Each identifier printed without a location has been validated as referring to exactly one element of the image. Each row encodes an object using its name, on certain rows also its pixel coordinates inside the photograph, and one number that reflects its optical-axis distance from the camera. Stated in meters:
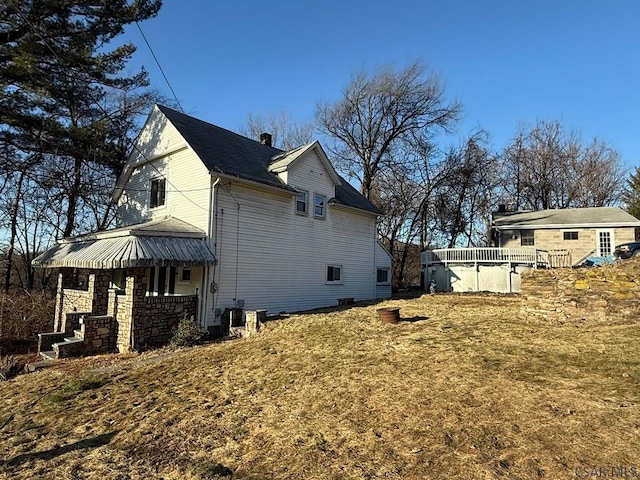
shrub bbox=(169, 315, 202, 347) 10.62
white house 11.06
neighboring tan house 22.69
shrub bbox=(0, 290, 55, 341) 13.30
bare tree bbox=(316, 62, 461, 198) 29.58
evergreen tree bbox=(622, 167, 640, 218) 32.66
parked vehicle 16.12
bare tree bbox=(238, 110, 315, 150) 34.78
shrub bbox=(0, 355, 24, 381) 8.86
